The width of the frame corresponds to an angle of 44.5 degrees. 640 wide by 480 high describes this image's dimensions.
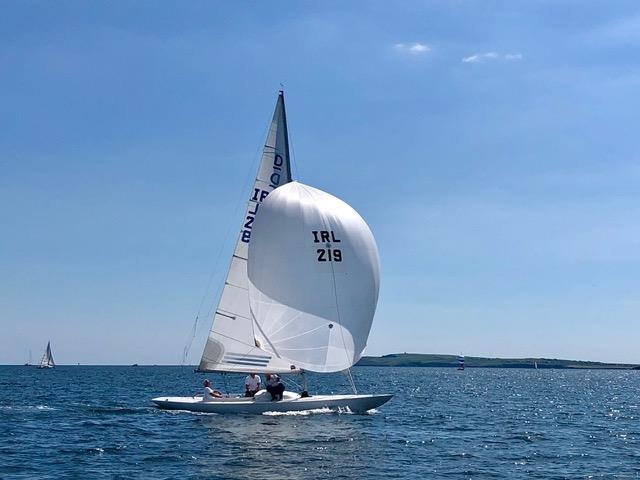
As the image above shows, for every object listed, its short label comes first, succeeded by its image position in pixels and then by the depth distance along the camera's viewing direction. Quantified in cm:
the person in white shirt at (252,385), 3409
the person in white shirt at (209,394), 3362
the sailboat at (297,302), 3384
